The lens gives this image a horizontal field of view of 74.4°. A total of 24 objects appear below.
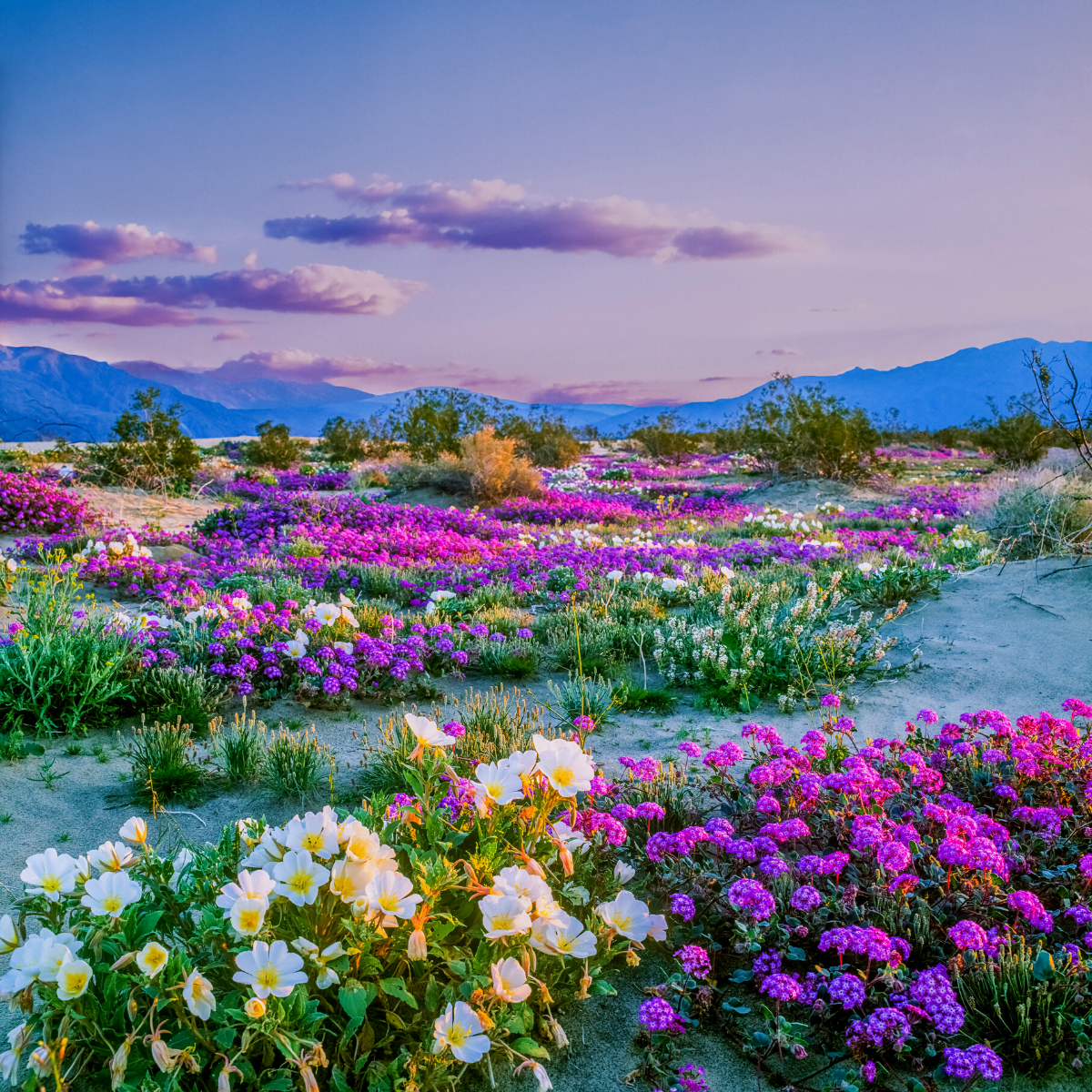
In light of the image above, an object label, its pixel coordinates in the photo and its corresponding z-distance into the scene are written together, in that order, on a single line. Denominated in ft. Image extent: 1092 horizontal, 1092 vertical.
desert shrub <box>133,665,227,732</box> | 16.33
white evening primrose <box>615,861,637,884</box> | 8.98
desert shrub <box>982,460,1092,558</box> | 34.17
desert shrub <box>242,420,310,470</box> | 88.89
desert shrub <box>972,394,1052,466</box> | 79.46
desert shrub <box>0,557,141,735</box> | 15.62
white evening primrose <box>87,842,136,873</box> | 7.23
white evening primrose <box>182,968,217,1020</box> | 5.89
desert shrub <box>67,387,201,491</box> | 59.21
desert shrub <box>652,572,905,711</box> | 18.53
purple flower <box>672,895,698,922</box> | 8.34
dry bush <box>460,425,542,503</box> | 59.88
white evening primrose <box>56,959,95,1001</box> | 5.99
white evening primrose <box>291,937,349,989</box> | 6.17
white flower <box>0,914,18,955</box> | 6.51
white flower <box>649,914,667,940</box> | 7.82
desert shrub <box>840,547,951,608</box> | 25.90
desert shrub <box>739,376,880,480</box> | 73.31
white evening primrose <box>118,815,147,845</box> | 7.31
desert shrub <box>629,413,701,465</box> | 114.83
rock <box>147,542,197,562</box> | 36.08
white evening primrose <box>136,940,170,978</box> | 6.01
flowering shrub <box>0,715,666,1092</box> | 6.06
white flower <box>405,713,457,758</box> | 7.64
